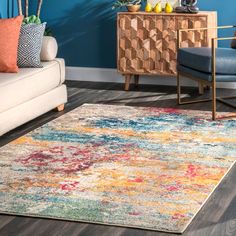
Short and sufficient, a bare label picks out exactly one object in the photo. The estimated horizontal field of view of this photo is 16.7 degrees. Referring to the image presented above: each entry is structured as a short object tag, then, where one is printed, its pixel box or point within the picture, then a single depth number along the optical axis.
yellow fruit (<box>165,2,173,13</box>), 7.60
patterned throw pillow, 6.36
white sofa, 5.72
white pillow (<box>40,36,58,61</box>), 6.57
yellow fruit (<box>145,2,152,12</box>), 7.68
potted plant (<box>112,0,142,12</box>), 7.71
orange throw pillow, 6.15
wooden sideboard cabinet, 7.45
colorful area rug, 4.12
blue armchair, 6.25
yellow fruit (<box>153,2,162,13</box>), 7.61
